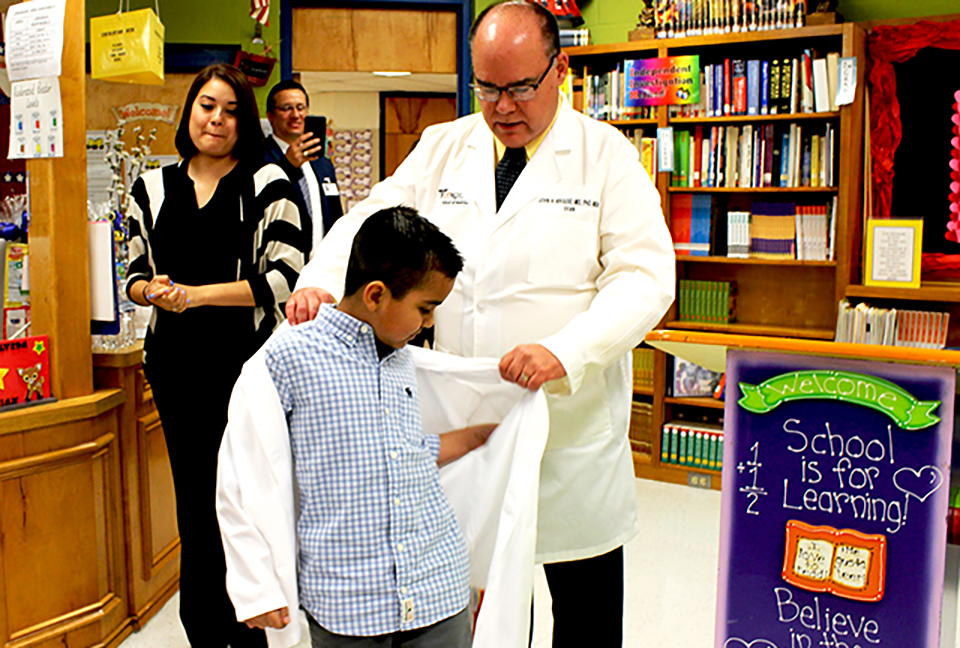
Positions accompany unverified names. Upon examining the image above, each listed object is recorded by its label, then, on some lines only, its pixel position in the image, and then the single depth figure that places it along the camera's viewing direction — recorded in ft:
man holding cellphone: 10.52
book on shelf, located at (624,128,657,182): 13.55
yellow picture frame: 11.70
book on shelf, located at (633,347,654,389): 14.35
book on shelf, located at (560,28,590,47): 13.98
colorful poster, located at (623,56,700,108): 13.10
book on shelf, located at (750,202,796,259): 13.12
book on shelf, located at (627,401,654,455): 14.30
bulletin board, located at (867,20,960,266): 12.25
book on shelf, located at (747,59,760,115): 12.85
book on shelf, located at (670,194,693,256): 13.76
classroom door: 22.93
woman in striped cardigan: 6.89
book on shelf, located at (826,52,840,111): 12.20
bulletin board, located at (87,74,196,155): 15.11
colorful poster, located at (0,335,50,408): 7.15
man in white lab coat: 5.15
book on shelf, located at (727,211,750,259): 13.37
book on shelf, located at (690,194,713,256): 13.62
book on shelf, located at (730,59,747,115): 12.96
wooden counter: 7.17
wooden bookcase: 12.34
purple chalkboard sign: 5.39
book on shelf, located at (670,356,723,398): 13.89
